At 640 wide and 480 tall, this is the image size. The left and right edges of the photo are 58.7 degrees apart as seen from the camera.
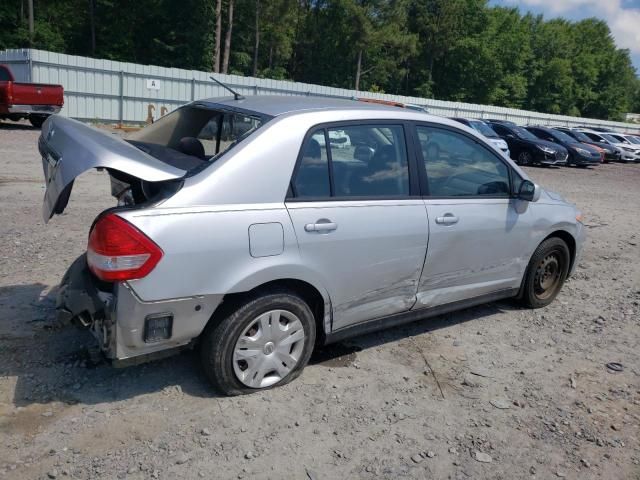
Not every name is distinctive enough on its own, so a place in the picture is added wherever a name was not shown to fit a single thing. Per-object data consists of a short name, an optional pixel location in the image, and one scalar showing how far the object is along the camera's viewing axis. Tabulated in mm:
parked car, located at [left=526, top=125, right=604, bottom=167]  22419
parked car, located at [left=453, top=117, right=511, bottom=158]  18684
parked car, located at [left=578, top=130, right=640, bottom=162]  27419
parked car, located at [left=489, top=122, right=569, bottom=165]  20625
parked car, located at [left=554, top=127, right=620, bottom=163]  26562
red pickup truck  16141
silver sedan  2957
